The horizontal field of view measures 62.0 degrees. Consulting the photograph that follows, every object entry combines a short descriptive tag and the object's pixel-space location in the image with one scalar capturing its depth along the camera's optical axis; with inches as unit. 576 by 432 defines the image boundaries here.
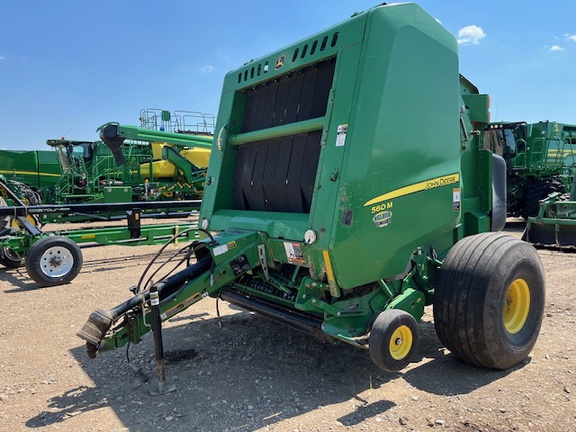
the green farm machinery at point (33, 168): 682.8
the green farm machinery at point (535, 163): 518.0
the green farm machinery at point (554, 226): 327.9
